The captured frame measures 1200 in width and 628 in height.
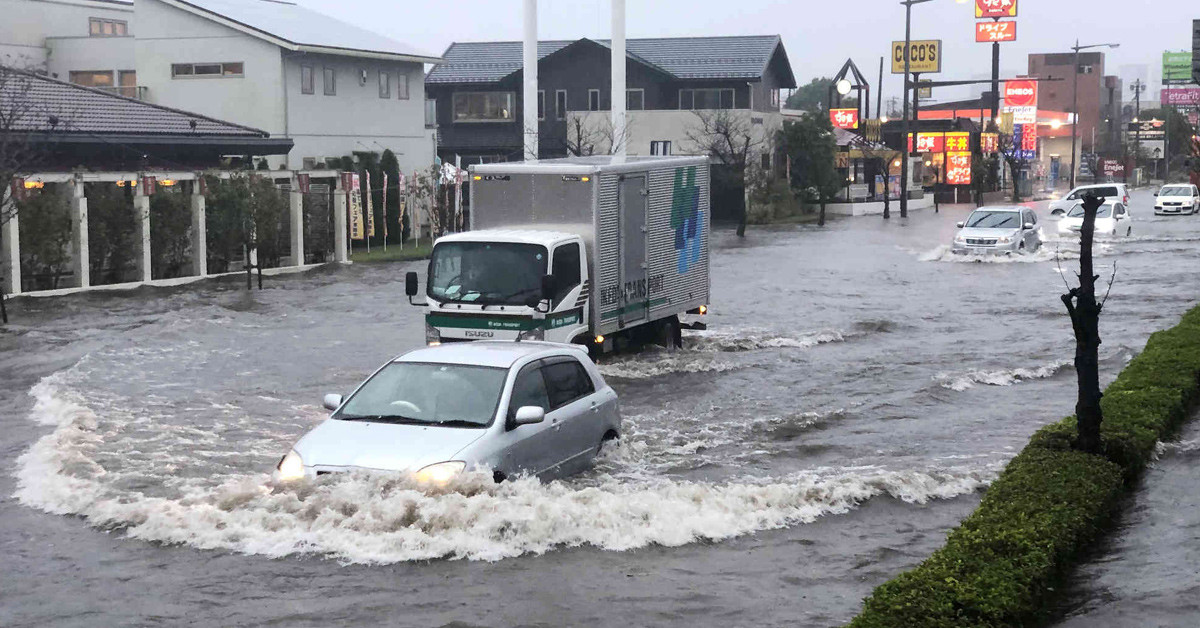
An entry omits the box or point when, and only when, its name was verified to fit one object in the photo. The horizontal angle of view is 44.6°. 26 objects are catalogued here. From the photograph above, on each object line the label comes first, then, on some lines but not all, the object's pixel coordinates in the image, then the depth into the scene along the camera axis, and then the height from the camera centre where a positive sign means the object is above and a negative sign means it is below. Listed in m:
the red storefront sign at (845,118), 91.06 +3.99
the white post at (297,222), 39.72 -0.96
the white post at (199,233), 35.91 -1.12
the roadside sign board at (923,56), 92.25 +7.99
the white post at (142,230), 33.97 -0.97
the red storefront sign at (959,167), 93.25 +0.90
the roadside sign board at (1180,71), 190.50 +14.35
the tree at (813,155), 68.75 +1.31
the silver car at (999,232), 40.25 -1.44
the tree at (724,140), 65.06 +2.01
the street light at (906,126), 66.25 +2.59
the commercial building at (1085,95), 165.88 +9.81
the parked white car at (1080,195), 57.38 -0.68
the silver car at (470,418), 11.20 -1.92
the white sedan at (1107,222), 50.69 -1.46
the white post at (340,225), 41.94 -1.11
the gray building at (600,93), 69.62 +4.52
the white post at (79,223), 32.16 -0.75
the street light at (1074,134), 100.17 +3.37
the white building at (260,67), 48.97 +4.26
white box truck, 18.66 -0.97
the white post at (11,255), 30.31 -1.36
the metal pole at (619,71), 57.72 +4.57
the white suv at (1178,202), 66.75 -1.04
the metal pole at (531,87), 56.72 +3.91
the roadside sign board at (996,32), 112.38 +11.48
